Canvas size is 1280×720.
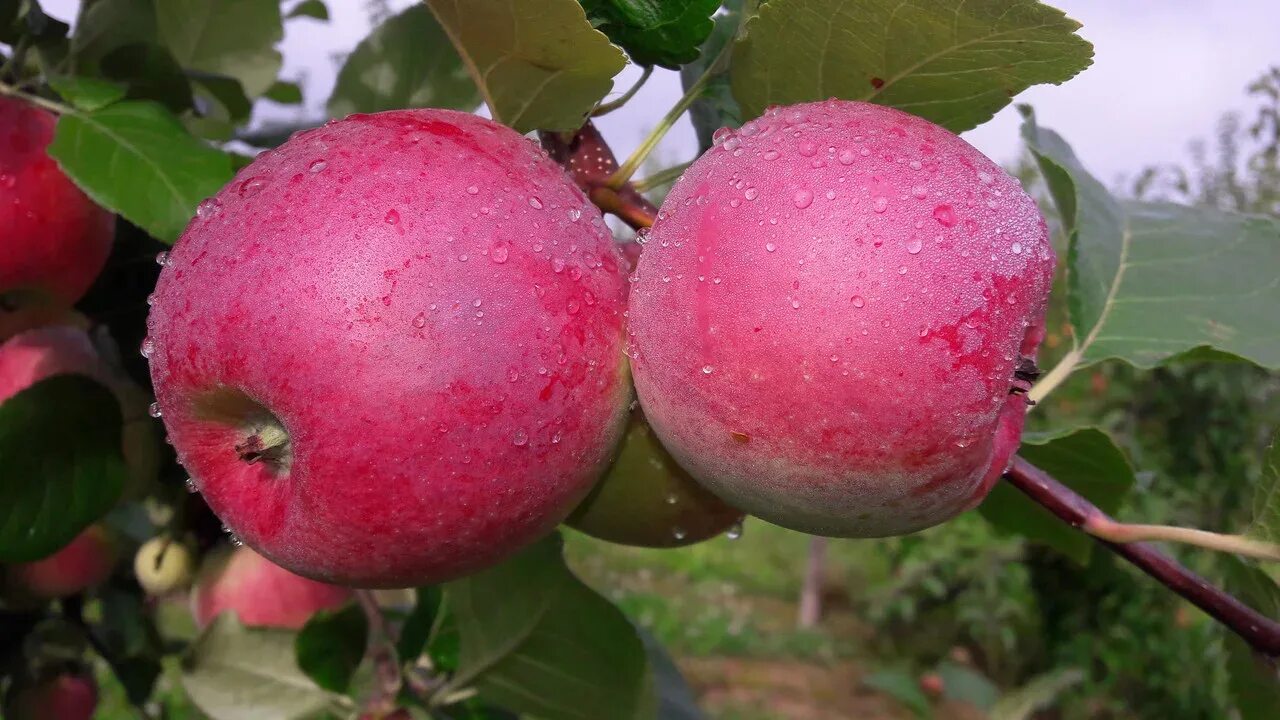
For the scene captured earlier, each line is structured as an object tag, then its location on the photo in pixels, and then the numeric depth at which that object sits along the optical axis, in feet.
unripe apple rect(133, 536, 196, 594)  1.09
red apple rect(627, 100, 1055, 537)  0.47
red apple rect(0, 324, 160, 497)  0.89
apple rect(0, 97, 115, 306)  0.76
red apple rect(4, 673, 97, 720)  1.13
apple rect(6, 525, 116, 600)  1.05
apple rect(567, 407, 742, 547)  0.64
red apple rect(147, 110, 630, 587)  0.48
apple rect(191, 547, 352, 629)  1.14
